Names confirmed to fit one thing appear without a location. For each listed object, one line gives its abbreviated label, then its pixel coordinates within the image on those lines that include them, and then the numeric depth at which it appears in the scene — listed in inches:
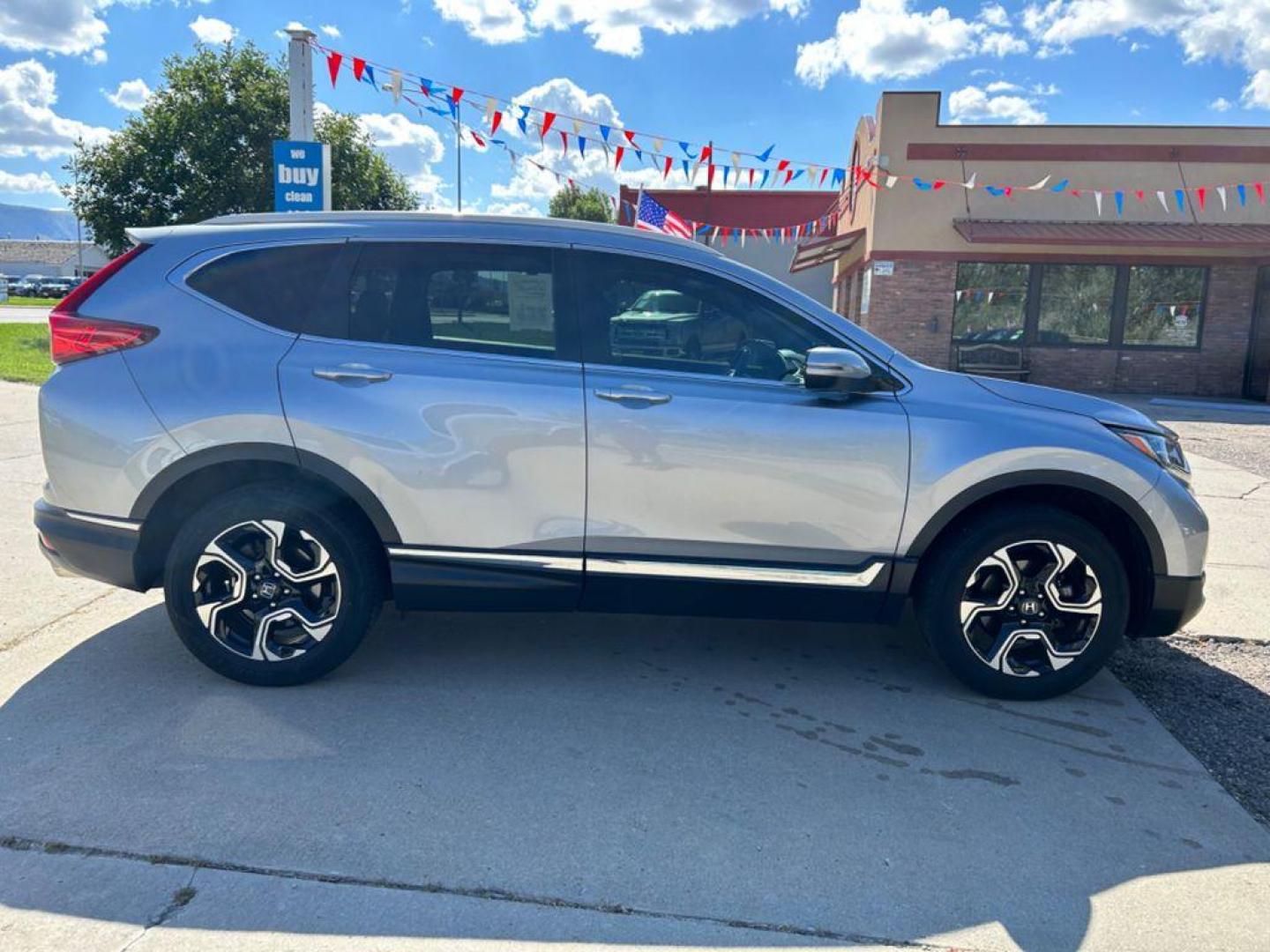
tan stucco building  708.7
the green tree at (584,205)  2096.5
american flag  694.5
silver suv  146.9
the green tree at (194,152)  656.4
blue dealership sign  351.3
